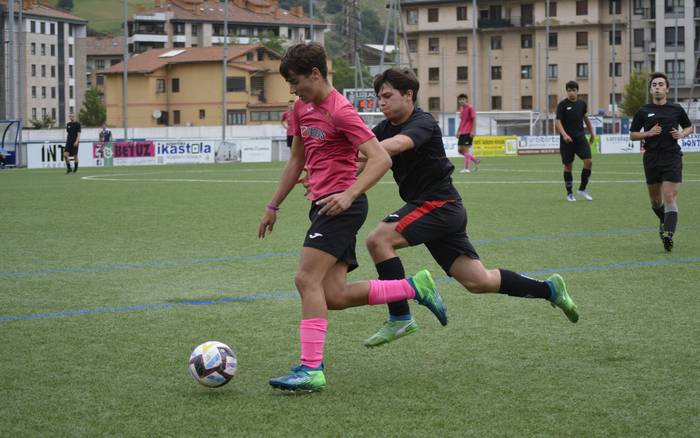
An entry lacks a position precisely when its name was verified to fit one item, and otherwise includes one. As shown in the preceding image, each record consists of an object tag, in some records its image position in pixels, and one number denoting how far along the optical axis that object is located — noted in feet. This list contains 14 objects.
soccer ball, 18.12
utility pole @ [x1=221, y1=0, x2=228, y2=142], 180.65
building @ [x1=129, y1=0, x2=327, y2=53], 468.75
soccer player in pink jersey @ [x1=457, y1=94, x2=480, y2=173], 97.19
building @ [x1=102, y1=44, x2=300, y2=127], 336.70
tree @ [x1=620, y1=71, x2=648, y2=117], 296.71
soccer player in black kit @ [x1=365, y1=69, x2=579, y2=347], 21.02
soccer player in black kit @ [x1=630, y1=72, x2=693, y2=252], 37.83
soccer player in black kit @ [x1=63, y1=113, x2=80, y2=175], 111.75
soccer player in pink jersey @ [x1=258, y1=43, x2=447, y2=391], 18.31
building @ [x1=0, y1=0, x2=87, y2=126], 425.69
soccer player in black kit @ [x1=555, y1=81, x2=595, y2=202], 63.00
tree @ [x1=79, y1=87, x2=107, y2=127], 435.12
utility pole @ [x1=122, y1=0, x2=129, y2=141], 168.64
